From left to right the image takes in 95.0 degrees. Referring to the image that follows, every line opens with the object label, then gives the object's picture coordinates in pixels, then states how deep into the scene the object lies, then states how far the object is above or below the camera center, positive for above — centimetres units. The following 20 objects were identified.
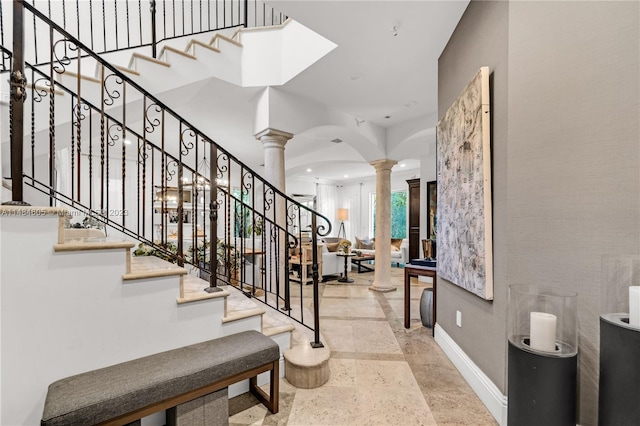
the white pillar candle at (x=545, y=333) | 133 -56
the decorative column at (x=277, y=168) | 355 +52
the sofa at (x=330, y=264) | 620 -118
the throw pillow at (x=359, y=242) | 959 -106
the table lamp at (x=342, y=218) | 1080 -31
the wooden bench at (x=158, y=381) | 126 -85
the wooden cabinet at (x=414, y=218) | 762 -23
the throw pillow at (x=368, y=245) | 947 -115
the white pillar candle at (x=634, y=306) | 110 -37
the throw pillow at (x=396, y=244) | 898 -106
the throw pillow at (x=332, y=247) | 714 -92
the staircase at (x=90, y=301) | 139 -52
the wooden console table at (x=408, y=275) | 322 -74
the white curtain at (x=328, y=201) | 1116 +34
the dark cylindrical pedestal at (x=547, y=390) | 128 -80
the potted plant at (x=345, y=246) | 660 -85
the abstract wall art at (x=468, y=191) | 189 +14
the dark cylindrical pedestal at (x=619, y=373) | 105 -61
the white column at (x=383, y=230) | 514 -36
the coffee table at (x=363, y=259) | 707 -138
